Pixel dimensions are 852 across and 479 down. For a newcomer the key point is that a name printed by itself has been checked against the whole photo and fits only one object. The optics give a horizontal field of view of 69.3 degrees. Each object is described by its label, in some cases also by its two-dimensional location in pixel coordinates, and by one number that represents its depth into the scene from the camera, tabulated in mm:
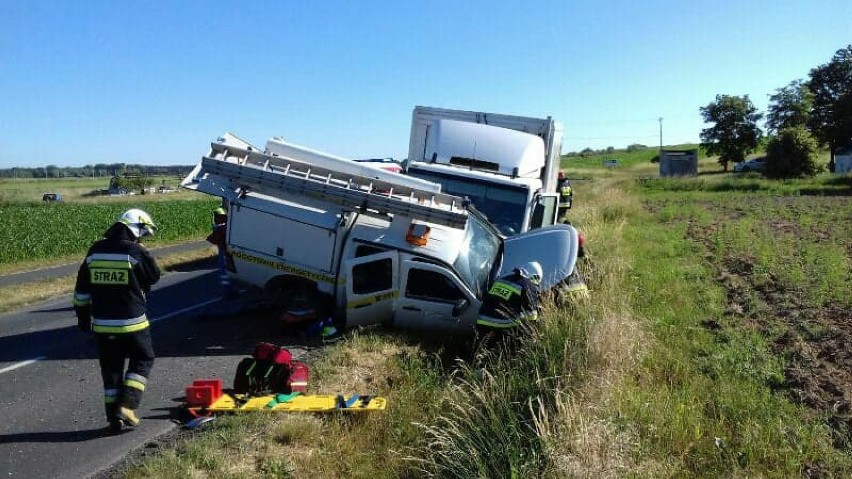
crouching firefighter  6234
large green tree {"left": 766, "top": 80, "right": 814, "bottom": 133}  52375
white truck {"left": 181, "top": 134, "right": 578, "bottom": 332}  7098
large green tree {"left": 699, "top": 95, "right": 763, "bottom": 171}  52656
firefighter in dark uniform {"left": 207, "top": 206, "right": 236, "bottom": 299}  8398
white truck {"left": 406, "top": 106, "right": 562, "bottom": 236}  9812
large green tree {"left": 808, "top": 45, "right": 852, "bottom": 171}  46438
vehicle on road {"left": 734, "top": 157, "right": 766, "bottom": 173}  50312
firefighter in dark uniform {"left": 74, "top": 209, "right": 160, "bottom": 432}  4926
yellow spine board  5145
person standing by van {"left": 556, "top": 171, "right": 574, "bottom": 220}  15812
